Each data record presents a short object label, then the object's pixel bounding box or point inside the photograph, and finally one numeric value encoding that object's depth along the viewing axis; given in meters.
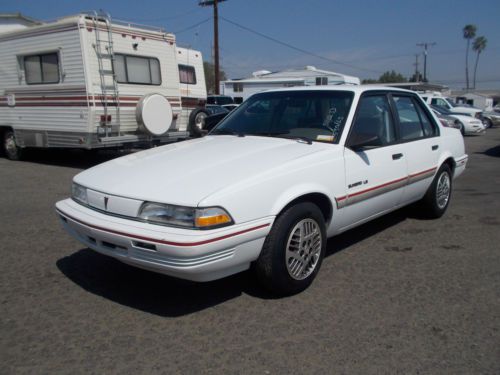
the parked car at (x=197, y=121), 11.63
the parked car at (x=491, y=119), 26.33
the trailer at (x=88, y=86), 8.73
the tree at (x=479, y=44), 96.00
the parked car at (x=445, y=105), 22.25
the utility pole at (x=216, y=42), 23.28
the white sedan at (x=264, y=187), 2.83
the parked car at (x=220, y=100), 26.31
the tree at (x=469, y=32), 95.00
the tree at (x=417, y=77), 75.32
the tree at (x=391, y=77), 98.75
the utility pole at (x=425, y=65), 73.53
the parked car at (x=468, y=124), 19.48
